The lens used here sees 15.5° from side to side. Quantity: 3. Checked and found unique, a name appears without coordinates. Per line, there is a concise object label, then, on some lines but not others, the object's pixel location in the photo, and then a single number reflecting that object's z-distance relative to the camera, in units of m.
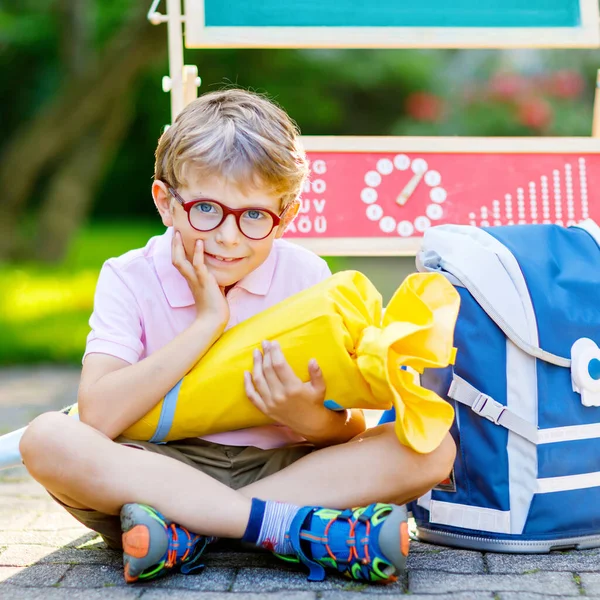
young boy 2.14
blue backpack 2.21
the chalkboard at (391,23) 2.60
